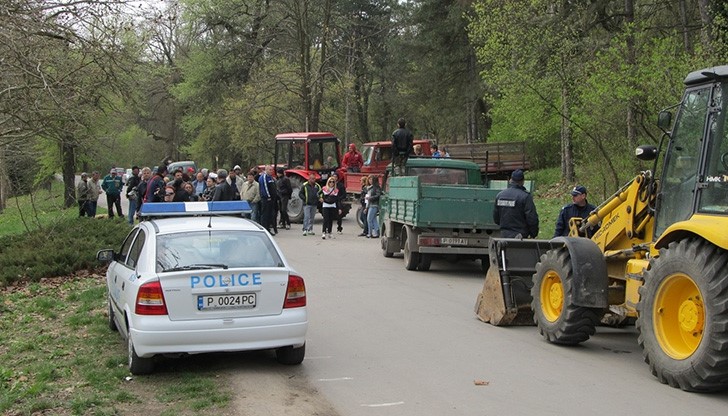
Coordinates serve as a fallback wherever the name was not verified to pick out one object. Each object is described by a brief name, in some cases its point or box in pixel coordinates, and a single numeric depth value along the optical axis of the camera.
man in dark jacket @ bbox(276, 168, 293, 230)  24.97
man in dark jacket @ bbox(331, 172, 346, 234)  24.12
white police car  7.50
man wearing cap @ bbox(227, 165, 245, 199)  22.22
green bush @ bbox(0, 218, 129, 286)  15.31
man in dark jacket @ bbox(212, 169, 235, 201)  21.05
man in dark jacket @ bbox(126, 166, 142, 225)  24.39
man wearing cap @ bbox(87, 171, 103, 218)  26.48
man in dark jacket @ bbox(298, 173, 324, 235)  23.03
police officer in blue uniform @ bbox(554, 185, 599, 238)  11.34
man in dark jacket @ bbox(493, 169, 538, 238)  12.50
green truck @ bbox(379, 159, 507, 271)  15.26
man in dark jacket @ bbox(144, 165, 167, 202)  18.53
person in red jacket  28.25
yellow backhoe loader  6.83
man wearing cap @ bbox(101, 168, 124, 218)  27.22
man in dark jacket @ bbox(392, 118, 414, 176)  17.36
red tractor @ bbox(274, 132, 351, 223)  28.03
